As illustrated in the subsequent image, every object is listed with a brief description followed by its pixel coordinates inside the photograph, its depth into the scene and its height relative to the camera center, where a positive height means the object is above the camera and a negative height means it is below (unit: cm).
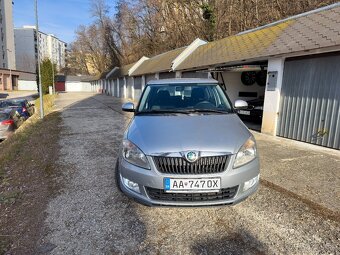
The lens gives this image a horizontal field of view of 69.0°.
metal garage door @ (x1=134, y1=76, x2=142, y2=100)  2496 +14
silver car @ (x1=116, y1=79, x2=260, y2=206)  270 -82
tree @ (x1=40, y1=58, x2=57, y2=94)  3897 +162
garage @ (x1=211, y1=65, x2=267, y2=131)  1345 +48
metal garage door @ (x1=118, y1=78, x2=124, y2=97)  3438 -4
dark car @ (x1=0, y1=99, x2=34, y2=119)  1557 -150
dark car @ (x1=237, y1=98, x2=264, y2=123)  1039 -83
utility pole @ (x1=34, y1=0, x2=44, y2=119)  1369 +337
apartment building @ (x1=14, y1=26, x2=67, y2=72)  8519 +1209
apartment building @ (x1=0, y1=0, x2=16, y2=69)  6159 +1163
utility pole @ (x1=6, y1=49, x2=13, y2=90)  5984 +185
